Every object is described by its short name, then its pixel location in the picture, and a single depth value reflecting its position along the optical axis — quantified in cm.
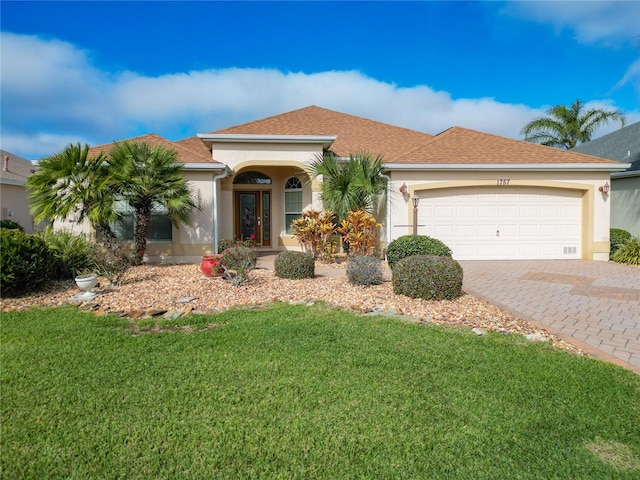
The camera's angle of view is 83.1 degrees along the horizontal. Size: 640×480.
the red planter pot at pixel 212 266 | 897
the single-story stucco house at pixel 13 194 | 1739
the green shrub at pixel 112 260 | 822
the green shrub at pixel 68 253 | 855
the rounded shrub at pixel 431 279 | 699
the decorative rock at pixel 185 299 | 711
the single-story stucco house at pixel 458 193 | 1267
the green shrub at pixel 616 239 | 1346
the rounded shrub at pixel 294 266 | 910
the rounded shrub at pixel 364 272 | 816
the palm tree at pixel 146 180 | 1062
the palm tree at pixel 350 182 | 1227
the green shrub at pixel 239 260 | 839
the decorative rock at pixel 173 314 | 610
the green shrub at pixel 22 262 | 712
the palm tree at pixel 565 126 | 2439
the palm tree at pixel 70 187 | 975
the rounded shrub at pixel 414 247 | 931
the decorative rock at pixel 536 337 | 506
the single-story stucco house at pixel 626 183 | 1458
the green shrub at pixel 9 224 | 1438
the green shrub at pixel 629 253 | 1237
